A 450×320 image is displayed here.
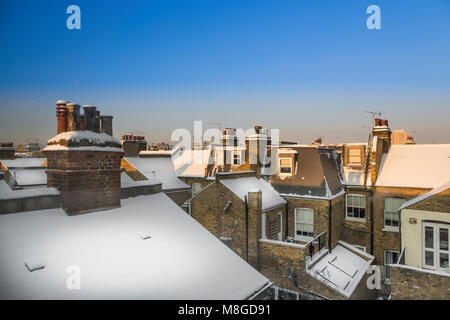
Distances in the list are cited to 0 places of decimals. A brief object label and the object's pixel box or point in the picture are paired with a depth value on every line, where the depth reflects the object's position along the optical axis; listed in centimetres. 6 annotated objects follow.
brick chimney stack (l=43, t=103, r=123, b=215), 663
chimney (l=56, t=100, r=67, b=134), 716
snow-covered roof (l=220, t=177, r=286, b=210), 1561
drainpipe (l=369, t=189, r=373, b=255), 1736
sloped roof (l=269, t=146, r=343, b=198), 1736
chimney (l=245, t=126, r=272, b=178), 1892
